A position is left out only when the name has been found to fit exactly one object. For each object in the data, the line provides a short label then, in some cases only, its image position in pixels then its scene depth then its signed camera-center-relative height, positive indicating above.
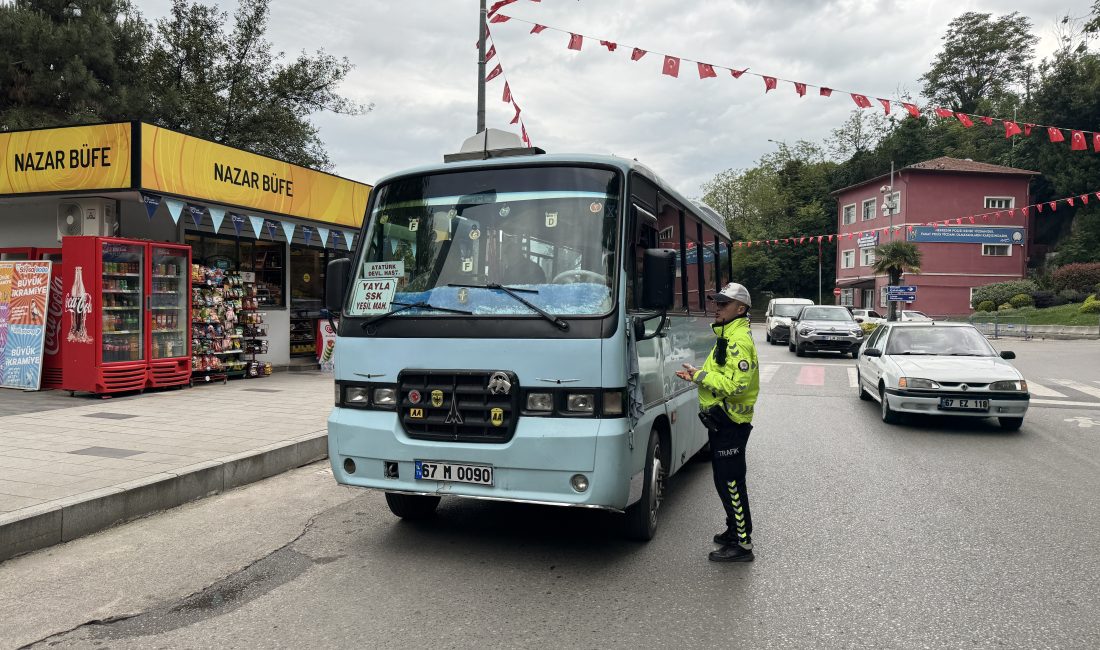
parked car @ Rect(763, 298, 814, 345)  29.05 +0.08
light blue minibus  4.48 -0.12
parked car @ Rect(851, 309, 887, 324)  35.75 +0.19
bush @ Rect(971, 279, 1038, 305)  44.81 +1.88
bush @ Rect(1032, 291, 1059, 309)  42.12 +1.31
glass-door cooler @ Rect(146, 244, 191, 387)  11.73 -0.01
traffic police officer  4.77 -0.55
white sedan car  9.62 -0.71
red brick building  51.41 +6.32
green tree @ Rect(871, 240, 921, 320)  45.44 +3.75
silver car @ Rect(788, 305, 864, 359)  23.03 -0.40
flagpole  15.05 +4.99
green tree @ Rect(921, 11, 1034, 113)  71.81 +25.19
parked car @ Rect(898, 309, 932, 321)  30.77 +0.26
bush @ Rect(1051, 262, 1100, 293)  42.44 +2.56
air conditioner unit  11.55 +1.47
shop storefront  11.09 +1.80
